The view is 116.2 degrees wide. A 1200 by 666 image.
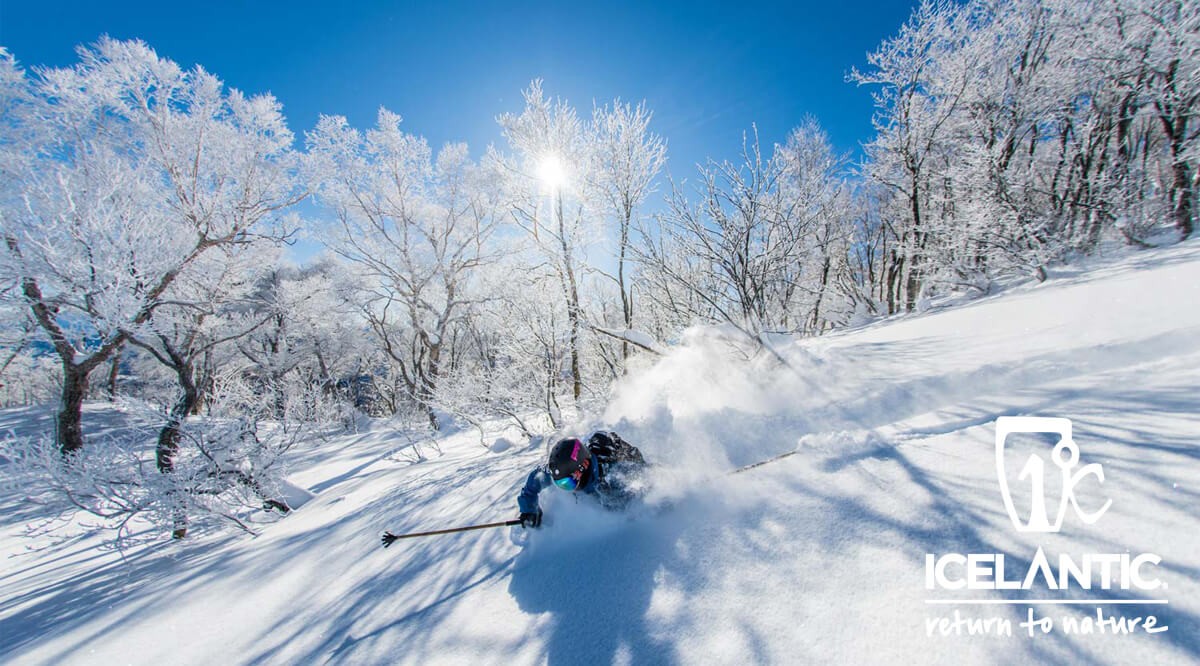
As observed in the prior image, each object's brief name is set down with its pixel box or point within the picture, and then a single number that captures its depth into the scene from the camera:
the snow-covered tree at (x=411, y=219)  12.23
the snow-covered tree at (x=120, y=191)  4.64
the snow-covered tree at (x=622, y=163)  8.83
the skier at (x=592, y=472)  2.45
